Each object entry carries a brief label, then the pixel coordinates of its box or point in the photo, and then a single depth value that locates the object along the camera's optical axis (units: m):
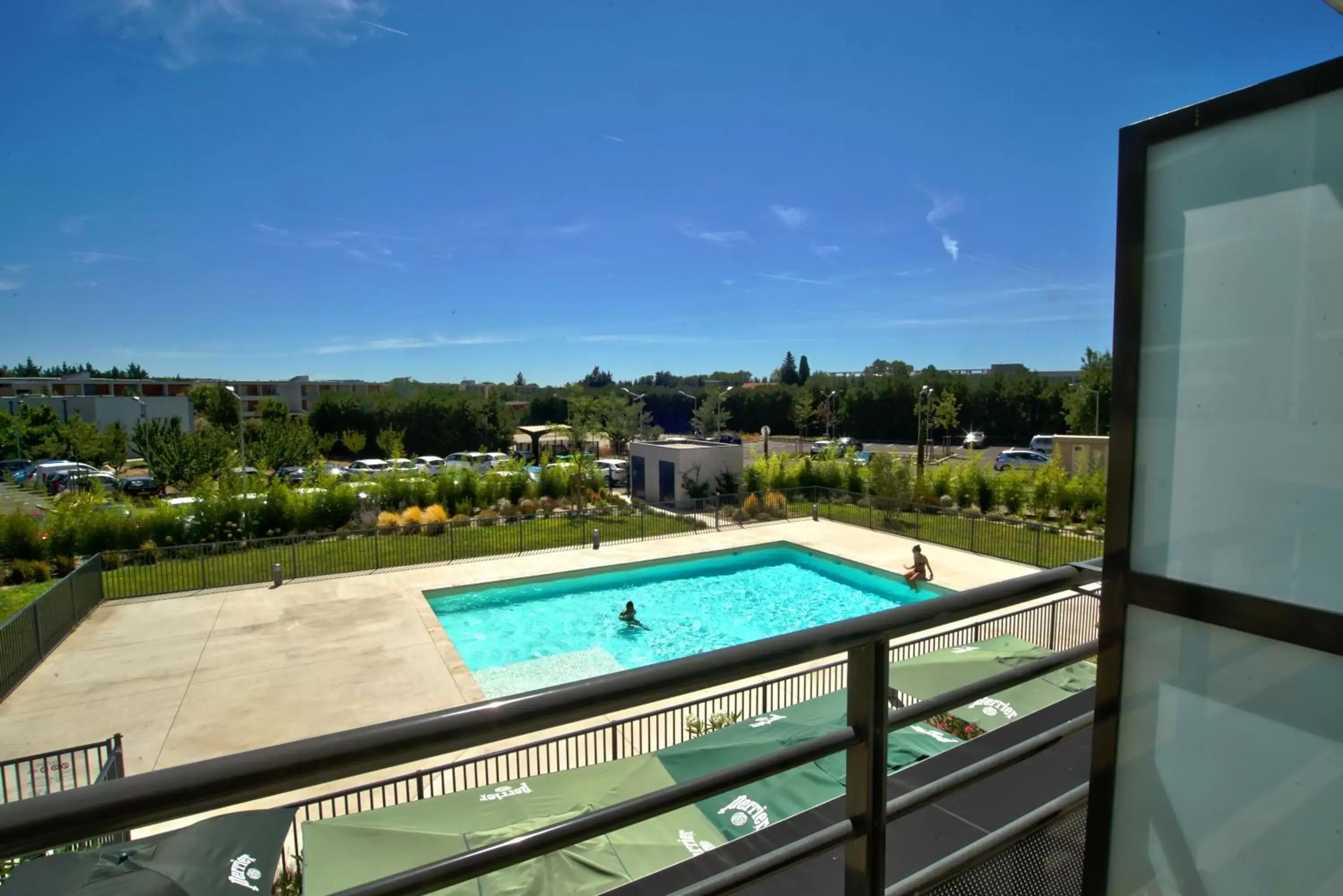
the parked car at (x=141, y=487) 27.47
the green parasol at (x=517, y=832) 4.17
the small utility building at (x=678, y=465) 23.47
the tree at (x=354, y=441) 39.66
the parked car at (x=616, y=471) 30.73
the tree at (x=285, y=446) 32.97
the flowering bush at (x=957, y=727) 6.37
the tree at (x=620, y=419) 35.84
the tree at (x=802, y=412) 50.72
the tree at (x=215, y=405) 48.44
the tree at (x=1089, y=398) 28.53
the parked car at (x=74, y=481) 24.28
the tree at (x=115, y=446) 35.97
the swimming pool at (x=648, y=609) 12.43
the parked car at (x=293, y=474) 27.63
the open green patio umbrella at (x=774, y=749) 4.62
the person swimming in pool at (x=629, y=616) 13.59
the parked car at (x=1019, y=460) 29.31
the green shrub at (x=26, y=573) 15.32
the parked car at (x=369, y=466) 30.35
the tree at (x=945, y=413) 36.62
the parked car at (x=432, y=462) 31.96
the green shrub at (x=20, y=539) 15.89
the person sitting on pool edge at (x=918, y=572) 13.80
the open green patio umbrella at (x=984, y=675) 6.21
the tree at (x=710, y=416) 42.00
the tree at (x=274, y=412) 45.44
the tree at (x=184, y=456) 28.02
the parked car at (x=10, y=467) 33.25
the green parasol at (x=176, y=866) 2.99
